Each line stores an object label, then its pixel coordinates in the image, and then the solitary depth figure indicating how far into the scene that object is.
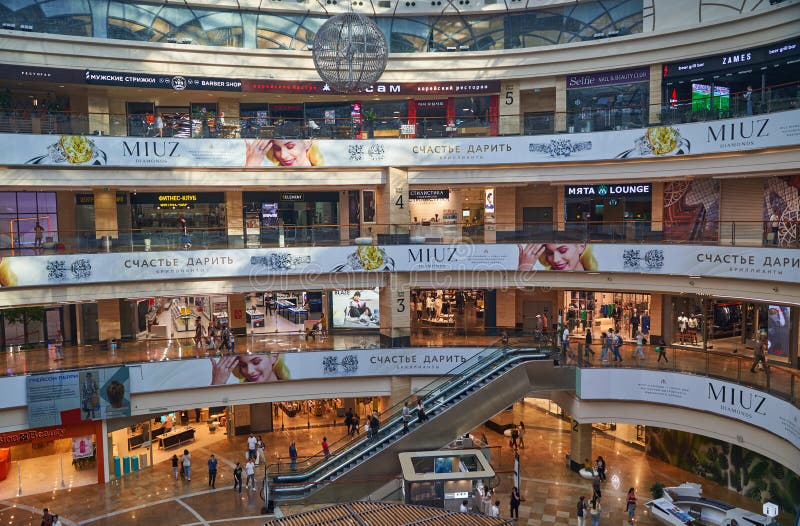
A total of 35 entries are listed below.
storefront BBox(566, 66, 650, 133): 25.03
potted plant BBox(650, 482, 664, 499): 21.42
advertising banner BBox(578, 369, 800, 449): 18.52
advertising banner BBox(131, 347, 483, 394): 24.41
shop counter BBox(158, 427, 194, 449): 27.25
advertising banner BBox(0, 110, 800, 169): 22.20
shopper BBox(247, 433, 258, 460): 24.80
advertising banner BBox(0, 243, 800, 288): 22.91
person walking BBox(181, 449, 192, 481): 23.91
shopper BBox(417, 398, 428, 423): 22.70
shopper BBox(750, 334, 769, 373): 20.61
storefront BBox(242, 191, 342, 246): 30.94
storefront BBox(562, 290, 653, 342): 27.94
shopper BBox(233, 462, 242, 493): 22.80
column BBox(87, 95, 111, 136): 24.94
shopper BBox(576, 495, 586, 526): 19.83
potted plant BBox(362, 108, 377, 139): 26.97
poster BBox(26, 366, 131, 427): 22.55
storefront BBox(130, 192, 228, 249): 29.41
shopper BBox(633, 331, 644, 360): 23.69
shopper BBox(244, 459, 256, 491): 22.78
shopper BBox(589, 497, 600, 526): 19.89
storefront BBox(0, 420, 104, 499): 23.20
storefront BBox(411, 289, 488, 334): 30.83
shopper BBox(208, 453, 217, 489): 23.33
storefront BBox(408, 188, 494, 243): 31.36
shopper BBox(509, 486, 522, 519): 20.67
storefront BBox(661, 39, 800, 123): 21.19
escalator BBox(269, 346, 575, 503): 22.00
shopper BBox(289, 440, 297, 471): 23.78
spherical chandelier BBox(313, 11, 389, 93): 18.03
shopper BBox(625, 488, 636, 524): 20.42
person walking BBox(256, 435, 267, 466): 25.06
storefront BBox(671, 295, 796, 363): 23.64
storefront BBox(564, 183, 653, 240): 24.97
